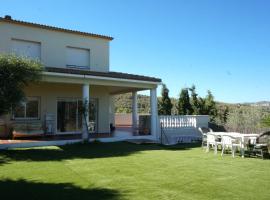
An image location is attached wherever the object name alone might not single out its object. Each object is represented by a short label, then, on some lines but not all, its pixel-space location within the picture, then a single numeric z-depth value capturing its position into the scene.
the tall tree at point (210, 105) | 20.93
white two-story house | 14.32
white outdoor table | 9.62
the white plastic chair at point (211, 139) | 10.62
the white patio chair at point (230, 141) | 9.81
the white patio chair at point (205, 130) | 12.94
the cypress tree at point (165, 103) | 21.78
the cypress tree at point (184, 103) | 20.69
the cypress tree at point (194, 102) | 20.63
